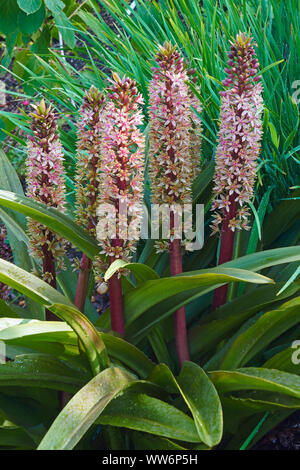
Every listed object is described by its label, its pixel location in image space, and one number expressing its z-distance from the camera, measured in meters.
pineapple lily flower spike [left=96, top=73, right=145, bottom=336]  1.40
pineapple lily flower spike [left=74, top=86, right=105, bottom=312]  1.50
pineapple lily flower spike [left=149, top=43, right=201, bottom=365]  1.47
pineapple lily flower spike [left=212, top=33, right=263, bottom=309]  1.50
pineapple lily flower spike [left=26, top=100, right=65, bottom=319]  1.50
